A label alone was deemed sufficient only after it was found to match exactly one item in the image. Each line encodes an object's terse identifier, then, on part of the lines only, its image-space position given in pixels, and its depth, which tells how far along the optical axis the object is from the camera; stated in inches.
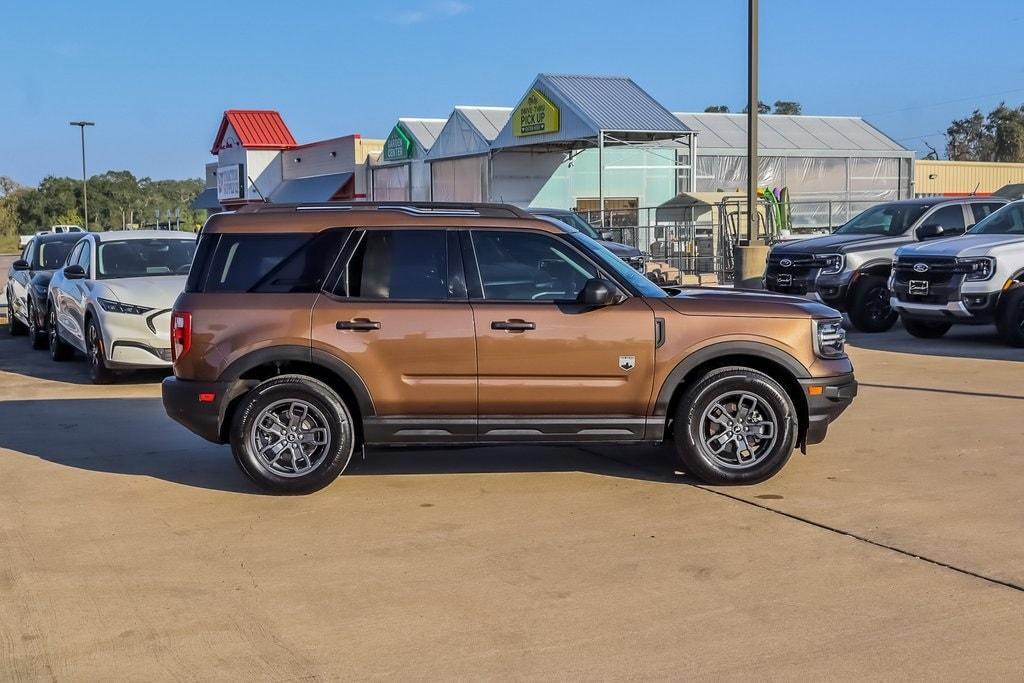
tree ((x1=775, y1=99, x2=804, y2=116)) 4239.7
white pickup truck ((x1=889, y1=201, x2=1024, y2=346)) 539.2
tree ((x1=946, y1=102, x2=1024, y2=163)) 3019.2
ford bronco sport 280.7
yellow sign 1272.1
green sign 1684.3
